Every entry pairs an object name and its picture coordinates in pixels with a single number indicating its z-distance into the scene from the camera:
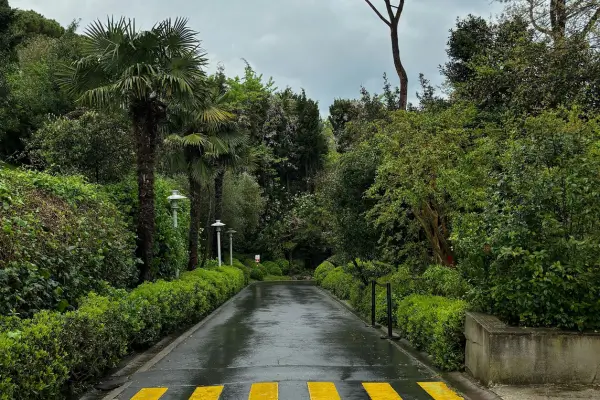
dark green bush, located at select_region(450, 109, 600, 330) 6.91
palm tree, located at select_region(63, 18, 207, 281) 13.16
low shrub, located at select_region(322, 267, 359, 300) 22.14
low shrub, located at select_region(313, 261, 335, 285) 34.64
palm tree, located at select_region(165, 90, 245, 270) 23.14
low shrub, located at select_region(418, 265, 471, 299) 9.25
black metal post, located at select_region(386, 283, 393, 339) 11.91
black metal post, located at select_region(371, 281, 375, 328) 14.23
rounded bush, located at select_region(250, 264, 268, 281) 44.09
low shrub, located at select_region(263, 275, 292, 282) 45.21
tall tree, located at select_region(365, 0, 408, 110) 21.59
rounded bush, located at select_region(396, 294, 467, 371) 8.00
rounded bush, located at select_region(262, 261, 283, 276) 47.69
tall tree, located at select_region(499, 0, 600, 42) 12.75
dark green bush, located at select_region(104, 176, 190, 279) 14.38
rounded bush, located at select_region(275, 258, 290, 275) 49.22
